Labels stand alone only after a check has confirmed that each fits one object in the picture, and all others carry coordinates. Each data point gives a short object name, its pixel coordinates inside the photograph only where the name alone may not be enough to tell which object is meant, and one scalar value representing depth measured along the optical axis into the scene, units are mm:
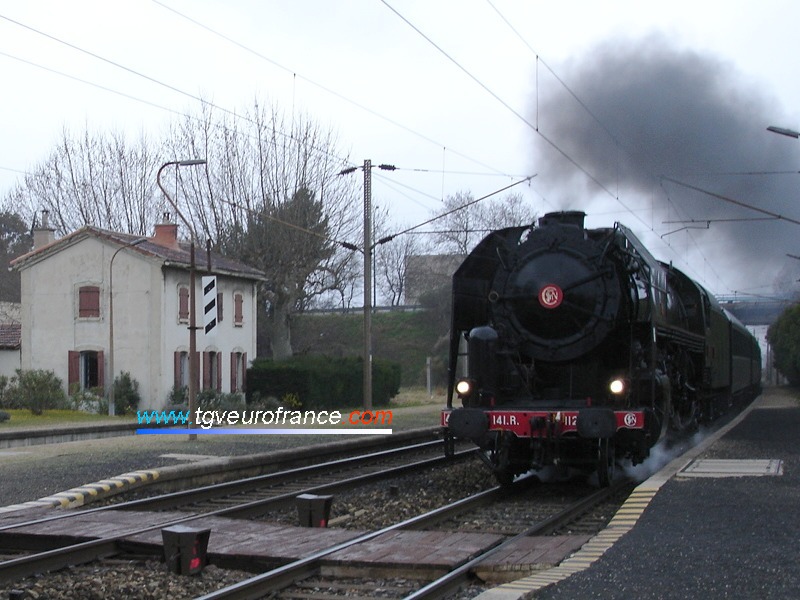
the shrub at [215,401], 33812
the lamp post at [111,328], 33788
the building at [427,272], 68312
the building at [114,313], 34534
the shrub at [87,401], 33906
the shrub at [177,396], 34656
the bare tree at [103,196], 51344
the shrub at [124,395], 34156
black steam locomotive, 11992
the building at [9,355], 40312
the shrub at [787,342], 43469
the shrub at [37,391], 32188
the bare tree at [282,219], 45219
